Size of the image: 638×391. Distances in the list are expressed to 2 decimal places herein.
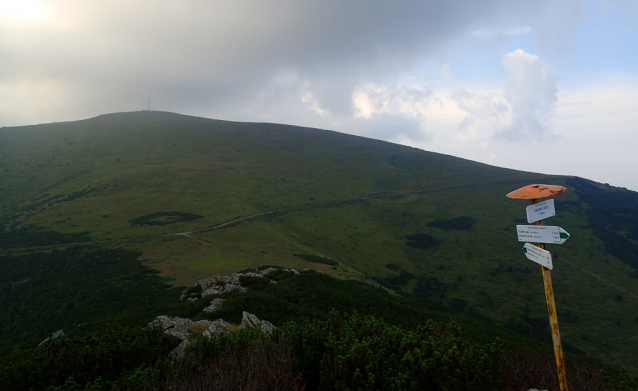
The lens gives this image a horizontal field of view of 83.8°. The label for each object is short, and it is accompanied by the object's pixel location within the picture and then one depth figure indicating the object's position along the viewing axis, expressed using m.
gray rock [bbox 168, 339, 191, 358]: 10.98
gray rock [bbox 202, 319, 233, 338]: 15.33
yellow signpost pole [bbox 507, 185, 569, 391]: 7.35
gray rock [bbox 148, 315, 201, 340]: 14.48
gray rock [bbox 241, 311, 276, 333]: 16.52
